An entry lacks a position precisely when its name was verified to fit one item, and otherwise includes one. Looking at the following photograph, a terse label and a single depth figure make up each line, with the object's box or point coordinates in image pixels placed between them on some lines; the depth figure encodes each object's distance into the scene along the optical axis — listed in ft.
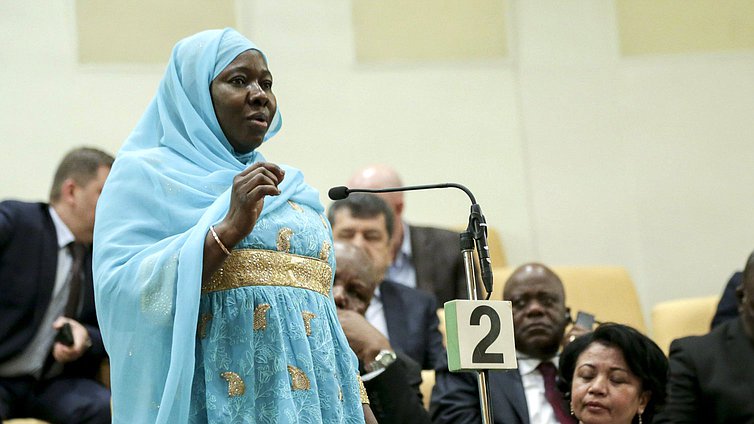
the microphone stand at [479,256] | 15.74
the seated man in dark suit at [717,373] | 27.30
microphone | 16.63
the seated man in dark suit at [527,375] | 25.03
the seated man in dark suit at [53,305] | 27.30
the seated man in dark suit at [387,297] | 28.71
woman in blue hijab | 15.05
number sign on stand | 15.44
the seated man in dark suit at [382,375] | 21.94
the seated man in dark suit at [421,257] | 34.58
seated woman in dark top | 22.48
